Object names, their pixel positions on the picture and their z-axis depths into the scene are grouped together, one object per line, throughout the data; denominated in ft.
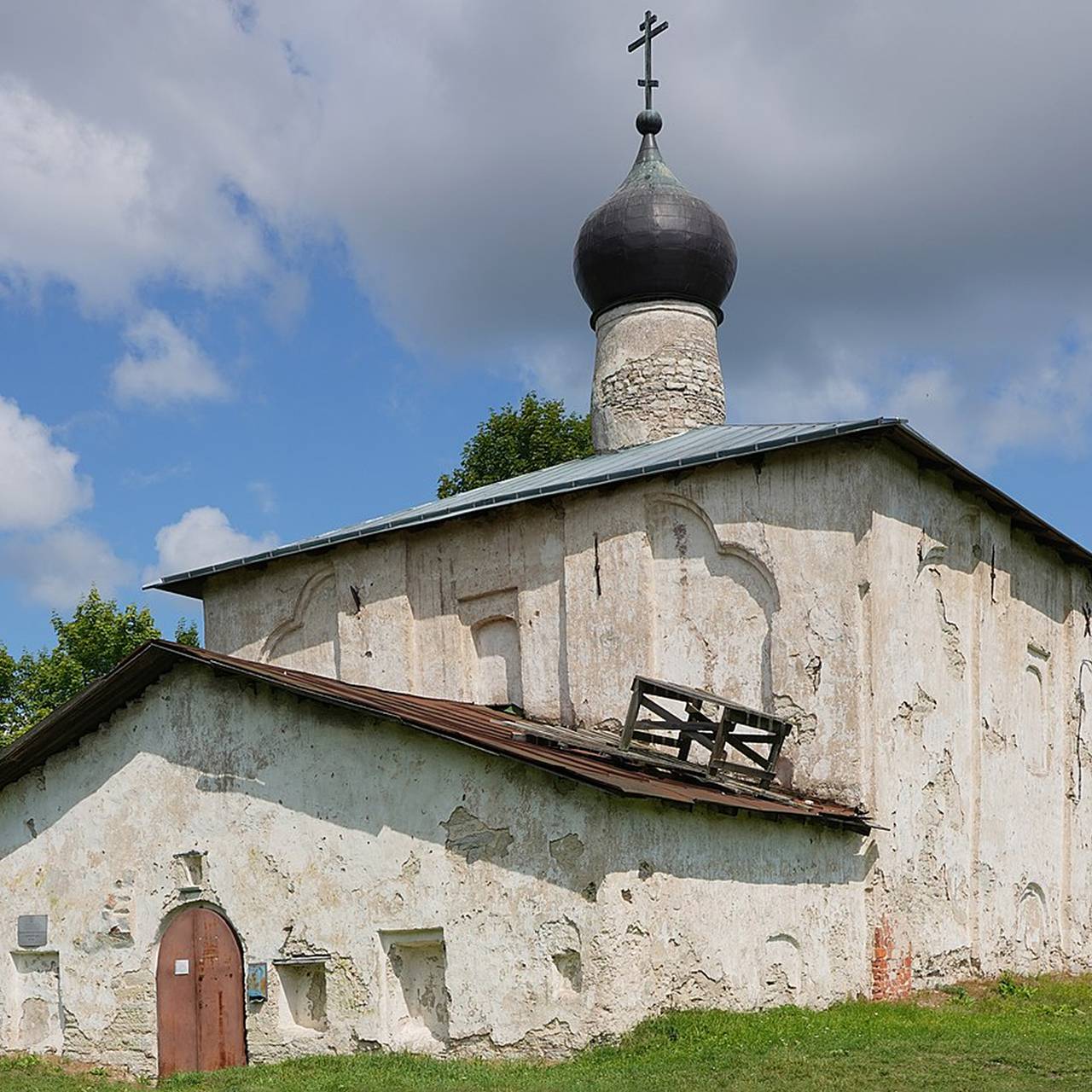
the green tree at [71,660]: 98.07
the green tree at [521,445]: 90.48
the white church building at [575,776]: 34.73
